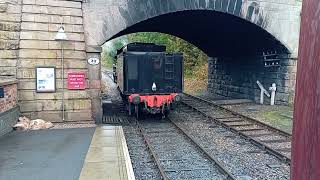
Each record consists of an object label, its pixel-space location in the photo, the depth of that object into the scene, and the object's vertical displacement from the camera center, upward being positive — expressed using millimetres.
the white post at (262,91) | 19528 -1164
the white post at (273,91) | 18625 -1102
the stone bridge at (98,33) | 12211 +1725
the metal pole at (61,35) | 11781 +1257
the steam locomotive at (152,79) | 15586 -411
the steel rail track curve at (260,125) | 9375 -2267
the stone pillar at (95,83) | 13523 -546
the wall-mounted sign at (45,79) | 12344 -365
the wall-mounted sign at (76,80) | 12797 -404
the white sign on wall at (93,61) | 13483 +376
